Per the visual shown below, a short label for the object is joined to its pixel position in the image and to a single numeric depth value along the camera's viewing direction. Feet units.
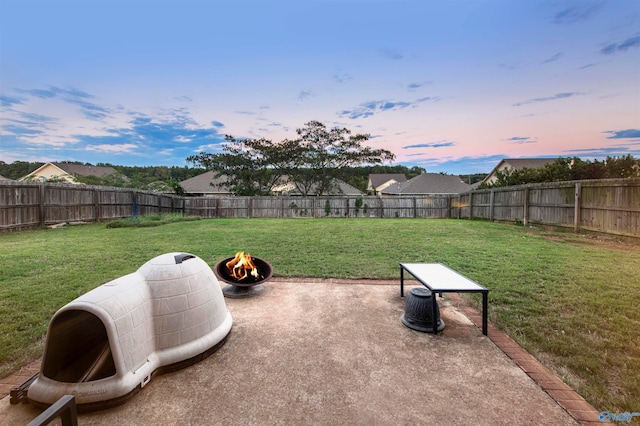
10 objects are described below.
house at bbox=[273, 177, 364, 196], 93.09
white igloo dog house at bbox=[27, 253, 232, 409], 6.32
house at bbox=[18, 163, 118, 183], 117.45
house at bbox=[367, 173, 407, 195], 158.61
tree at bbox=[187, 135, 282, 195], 85.81
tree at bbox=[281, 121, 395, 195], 84.58
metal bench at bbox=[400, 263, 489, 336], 9.50
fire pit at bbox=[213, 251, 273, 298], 13.95
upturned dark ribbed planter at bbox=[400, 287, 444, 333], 10.36
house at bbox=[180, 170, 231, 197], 104.03
